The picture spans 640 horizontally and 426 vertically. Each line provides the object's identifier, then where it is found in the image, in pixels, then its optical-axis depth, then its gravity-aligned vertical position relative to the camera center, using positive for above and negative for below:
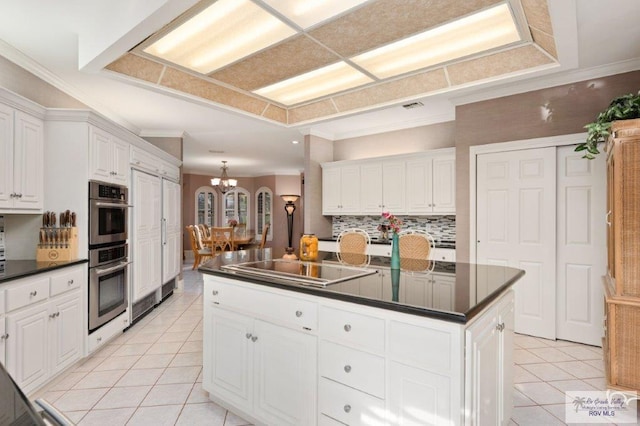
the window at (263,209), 11.22 +0.09
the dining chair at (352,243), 3.48 -0.31
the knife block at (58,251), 2.82 -0.33
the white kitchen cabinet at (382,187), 5.03 +0.38
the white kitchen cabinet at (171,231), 4.94 -0.29
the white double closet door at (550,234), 3.32 -0.21
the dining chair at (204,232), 8.92 -0.53
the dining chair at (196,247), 7.80 -0.81
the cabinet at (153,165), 4.00 +0.62
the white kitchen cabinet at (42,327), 2.23 -0.83
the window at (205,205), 10.64 +0.21
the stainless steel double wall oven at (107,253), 3.09 -0.40
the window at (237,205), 11.21 +0.22
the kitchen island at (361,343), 1.33 -0.61
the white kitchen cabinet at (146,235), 3.99 -0.29
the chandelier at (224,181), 8.58 +0.76
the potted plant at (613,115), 2.38 +0.69
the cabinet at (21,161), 2.55 +0.39
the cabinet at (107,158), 3.12 +0.52
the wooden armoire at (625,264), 2.20 -0.33
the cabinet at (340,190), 5.46 +0.36
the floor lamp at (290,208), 8.64 +0.10
